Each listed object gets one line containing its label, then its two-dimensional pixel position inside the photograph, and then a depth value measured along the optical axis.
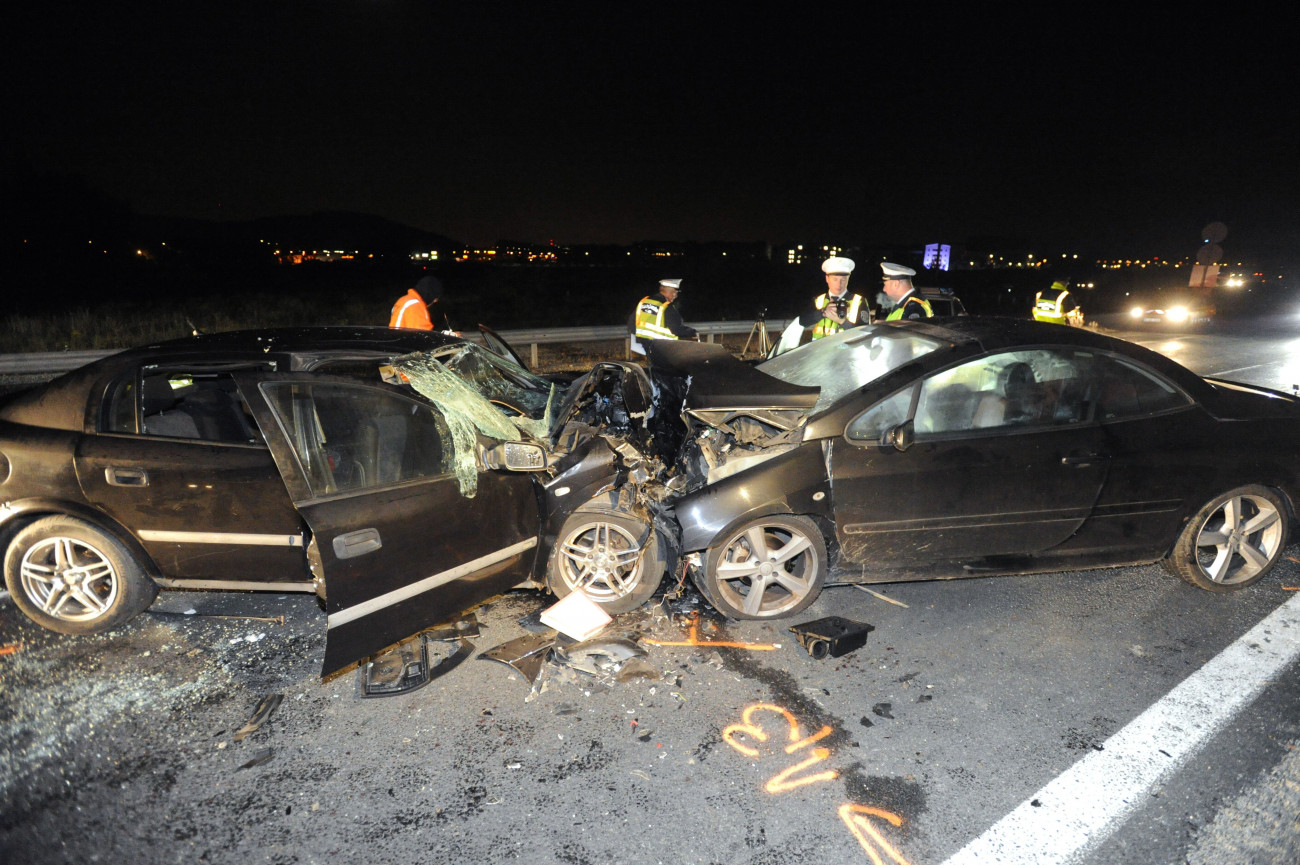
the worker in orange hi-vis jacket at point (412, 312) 6.94
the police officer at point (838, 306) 6.67
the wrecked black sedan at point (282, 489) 3.15
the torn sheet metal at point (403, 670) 3.17
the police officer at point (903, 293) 6.20
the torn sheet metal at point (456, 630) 3.61
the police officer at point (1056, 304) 10.33
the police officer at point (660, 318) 7.79
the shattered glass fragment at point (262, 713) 2.91
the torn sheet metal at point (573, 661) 3.28
